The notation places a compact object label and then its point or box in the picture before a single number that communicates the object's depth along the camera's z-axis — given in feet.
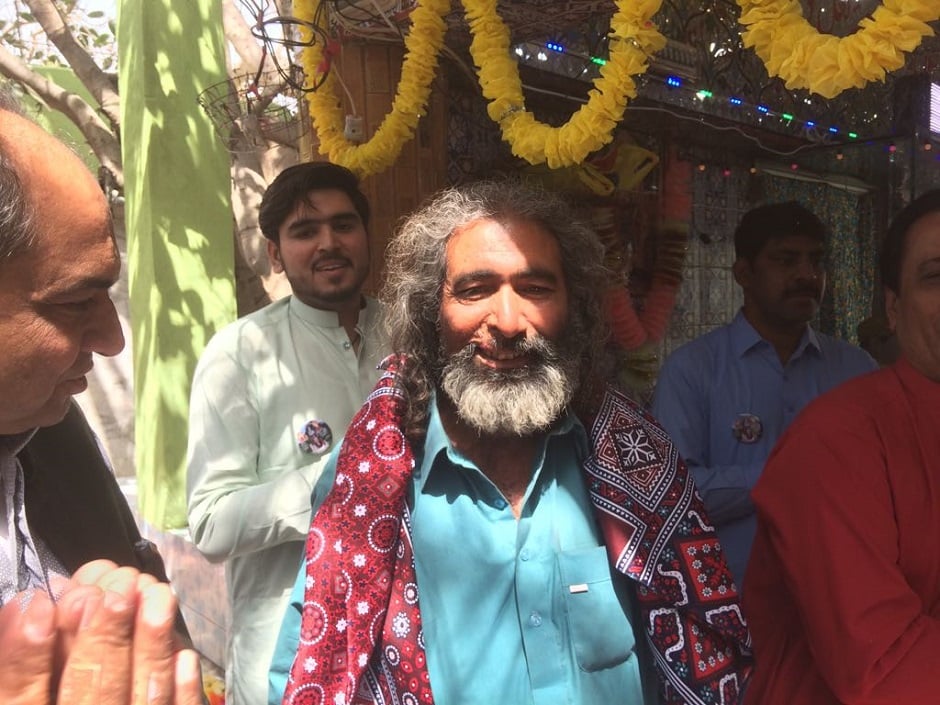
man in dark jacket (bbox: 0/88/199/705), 2.33
